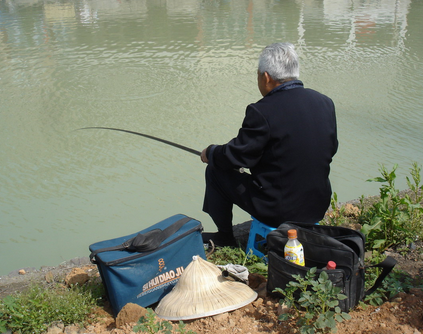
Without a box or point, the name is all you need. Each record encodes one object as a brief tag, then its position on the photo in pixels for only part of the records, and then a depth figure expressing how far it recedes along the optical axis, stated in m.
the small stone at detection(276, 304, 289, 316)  1.89
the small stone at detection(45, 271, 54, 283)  2.55
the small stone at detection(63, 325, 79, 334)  2.04
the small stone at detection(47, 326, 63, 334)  2.03
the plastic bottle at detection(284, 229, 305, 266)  1.98
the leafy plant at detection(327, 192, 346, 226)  2.82
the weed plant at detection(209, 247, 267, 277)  2.40
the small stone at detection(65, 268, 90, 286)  2.44
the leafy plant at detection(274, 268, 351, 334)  1.67
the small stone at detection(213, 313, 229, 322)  1.94
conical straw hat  1.95
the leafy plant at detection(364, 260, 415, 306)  1.96
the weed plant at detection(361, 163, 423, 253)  2.49
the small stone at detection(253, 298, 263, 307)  2.03
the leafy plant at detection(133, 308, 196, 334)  1.74
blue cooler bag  2.10
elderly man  2.24
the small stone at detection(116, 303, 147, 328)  1.97
